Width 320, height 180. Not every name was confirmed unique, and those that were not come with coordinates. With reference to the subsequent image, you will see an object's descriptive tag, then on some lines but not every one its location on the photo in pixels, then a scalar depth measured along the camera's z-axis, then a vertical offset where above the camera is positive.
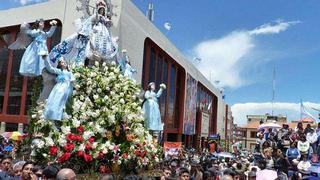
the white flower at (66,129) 7.95 +0.07
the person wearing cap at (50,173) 4.75 -0.46
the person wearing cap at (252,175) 7.16 -0.59
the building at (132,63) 18.69 +4.38
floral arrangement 7.84 +0.09
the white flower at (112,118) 8.30 +0.33
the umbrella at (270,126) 17.18 +0.65
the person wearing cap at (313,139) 13.66 +0.15
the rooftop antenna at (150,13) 26.95 +7.95
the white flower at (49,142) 7.80 -0.18
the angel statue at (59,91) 8.23 +0.85
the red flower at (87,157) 7.69 -0.43
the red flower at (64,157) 7.55 -0.44
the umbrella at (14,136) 14.54 -0.19
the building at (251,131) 82.12 +2.03
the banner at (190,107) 33.84 +2.62
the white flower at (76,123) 8.10 +0.20
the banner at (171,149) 17.46 -0.49
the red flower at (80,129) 8.03 +0.09
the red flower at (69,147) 7.65 -0.26
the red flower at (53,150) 7.67 -0.33
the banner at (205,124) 42.19 +1.59
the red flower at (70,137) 7.75 -0.07
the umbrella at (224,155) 19.14 -0.69
